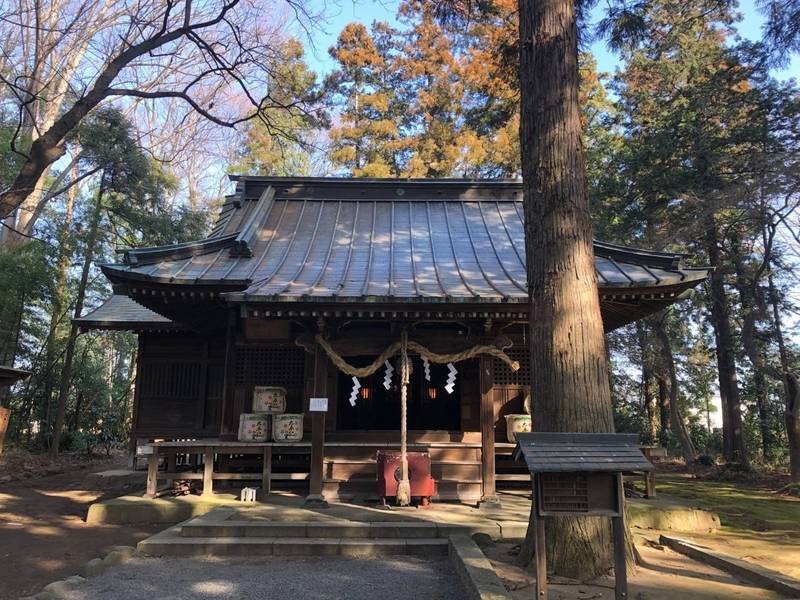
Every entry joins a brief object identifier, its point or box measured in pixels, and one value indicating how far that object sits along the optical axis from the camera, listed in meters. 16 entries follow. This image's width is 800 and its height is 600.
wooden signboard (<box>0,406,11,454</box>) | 11.26
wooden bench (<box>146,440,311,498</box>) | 7.93
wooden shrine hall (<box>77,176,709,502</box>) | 7.66
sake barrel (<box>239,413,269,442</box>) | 8.25
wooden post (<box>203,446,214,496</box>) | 8.00
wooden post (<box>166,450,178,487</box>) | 8.82
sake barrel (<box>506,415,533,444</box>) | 8.43
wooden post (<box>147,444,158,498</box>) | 7.94
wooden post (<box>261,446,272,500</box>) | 8.09
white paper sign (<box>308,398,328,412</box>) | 7.54
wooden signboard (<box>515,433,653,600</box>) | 3.60
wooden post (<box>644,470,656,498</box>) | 7.92
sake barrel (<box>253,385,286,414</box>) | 8.56
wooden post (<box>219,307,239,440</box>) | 8.84
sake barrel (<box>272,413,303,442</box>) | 8.20
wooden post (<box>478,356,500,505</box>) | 7.71
